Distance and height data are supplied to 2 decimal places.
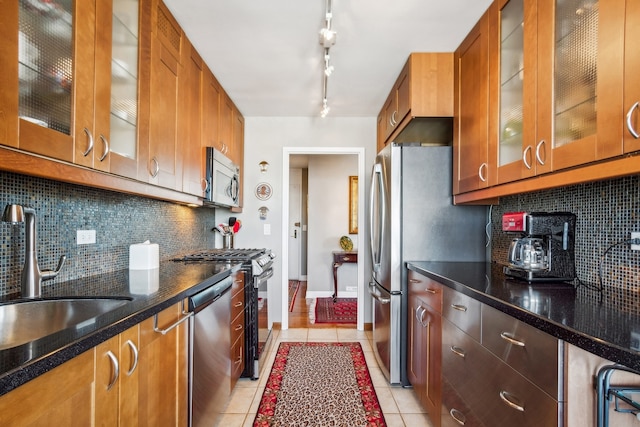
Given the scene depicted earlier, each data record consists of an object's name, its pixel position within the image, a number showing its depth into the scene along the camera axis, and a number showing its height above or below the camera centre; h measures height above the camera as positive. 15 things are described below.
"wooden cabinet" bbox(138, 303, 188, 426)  1.11 -0.61
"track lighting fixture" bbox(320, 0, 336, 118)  1.68 +1.11
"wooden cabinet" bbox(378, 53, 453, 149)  2.23 +1.00
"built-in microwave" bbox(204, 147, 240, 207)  2.41 +0.35
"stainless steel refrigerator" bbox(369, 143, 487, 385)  2.29 -0.03
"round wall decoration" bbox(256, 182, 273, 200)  3.54 +0.33
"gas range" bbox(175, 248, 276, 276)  2.39 -0.31
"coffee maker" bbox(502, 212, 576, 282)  1.48 -0.13
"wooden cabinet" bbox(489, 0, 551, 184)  1.35 +0.63
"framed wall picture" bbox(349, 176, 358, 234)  5.15 +0.29
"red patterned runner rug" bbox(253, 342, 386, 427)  1.93 -1.26
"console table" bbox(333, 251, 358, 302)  4.79 -0.62
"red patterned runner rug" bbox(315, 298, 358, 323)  3.88 -1.27
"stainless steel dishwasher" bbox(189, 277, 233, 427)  1.49 -0.75
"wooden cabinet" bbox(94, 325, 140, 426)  0.88 -0.50
